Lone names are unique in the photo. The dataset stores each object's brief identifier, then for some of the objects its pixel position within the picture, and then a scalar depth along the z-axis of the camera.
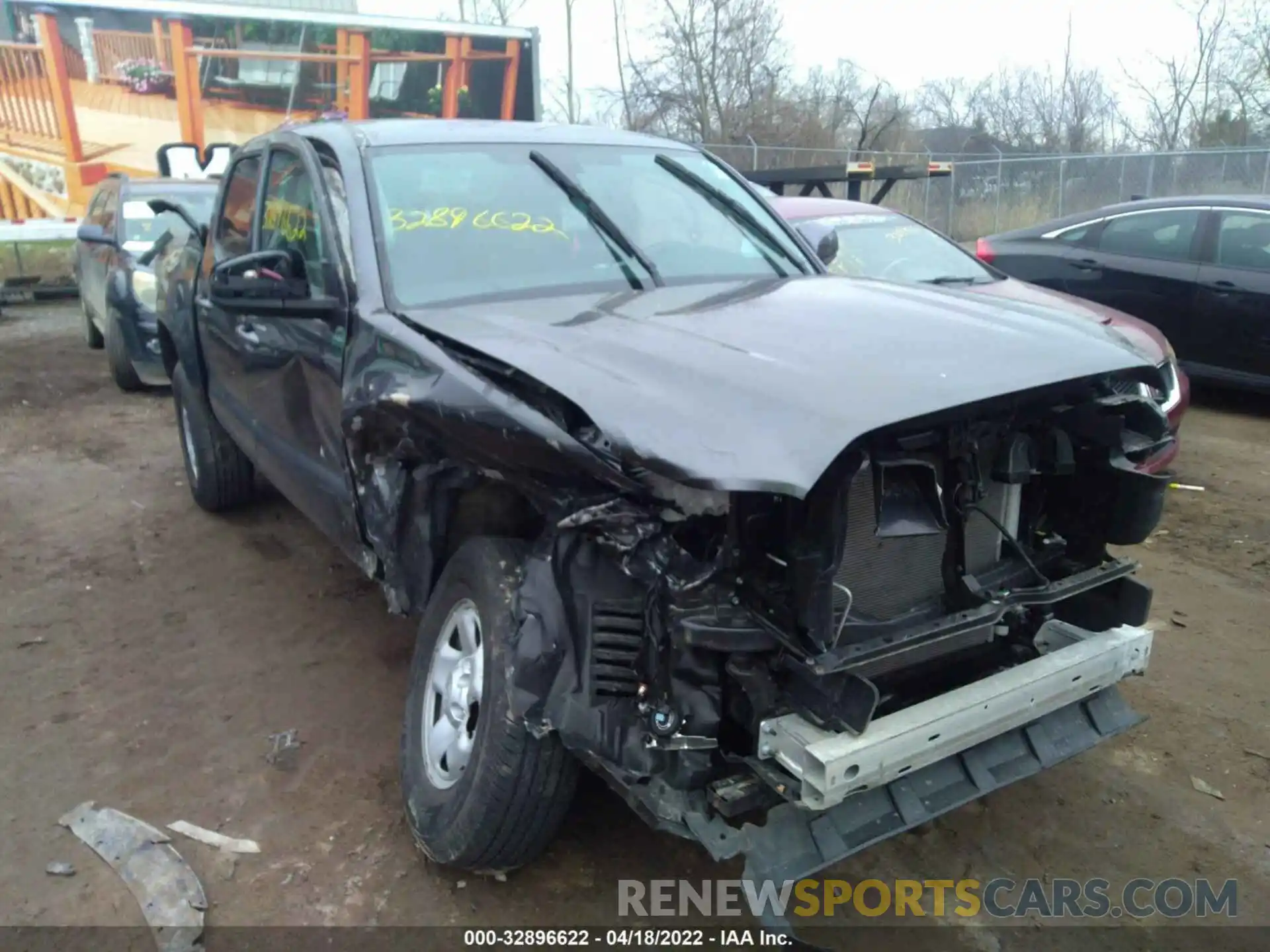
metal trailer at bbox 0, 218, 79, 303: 14.03
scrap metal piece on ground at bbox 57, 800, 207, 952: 2.65
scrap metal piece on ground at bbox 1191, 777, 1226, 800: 3.19
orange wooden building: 13.08
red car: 5.72
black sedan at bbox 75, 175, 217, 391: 7.94
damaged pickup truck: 2.19
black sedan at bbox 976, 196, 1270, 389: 7.18
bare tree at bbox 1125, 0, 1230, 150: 30.45
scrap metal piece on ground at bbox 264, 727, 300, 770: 3.39
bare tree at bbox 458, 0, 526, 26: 34.25
